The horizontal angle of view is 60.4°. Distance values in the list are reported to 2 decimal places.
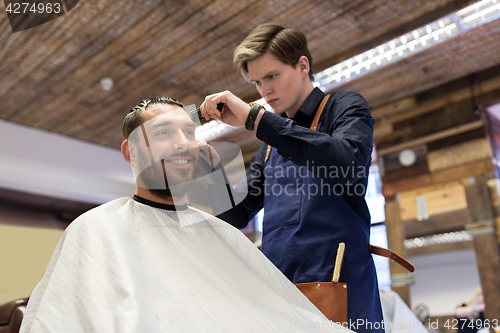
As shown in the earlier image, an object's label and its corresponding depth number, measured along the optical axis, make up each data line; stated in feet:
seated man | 3.16
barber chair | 5.31
